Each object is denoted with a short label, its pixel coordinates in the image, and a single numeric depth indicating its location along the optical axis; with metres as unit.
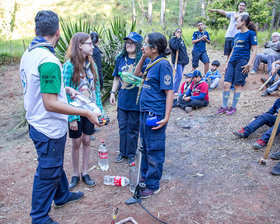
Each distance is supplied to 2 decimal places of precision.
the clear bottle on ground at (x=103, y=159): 3.77
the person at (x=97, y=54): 5.43
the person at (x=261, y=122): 4.19
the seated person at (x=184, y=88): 6.26
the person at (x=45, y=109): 2.07
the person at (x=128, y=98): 3.63
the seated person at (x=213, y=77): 7.31
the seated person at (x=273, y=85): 6.16
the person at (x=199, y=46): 7.36
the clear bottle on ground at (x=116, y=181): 3.39
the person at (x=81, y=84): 2.97
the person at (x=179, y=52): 6.73
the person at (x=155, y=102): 2.74
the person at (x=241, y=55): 4.72
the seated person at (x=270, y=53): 7.34
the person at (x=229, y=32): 7.23
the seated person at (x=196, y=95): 5.86
